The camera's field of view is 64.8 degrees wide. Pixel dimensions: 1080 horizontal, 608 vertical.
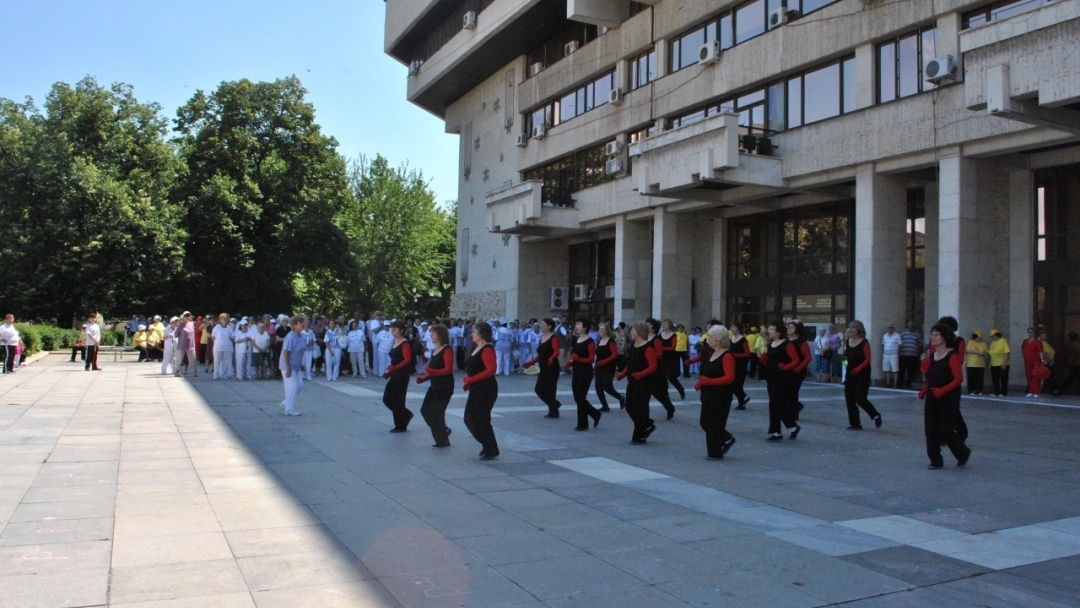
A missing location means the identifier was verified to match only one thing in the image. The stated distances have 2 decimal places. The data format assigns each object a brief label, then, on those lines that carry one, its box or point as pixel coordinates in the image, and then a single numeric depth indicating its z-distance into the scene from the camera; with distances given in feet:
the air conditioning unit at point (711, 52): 84.28
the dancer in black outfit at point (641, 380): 36.06
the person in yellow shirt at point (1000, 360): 61.52
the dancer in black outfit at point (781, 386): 37.91
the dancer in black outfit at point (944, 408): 30.32
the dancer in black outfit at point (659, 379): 38.24
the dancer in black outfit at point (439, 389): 33.81
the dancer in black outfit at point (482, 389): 31.71
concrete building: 63.05
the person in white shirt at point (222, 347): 70.59
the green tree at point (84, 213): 111.75
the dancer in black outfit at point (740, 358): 45.44
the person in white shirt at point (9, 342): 71.10
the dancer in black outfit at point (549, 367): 43.98
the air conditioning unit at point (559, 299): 118.42
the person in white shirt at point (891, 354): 68.49
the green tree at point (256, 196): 131.34
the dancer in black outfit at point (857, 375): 40.01
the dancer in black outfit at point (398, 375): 37.93
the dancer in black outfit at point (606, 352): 42.88
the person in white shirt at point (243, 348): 69.97
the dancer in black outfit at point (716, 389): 31.83
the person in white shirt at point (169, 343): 73.00
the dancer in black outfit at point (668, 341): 51.13
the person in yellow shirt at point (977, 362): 61.72
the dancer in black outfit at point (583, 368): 40.93
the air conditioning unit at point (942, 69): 61.31
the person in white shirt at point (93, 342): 76.54
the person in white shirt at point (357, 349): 74.59
